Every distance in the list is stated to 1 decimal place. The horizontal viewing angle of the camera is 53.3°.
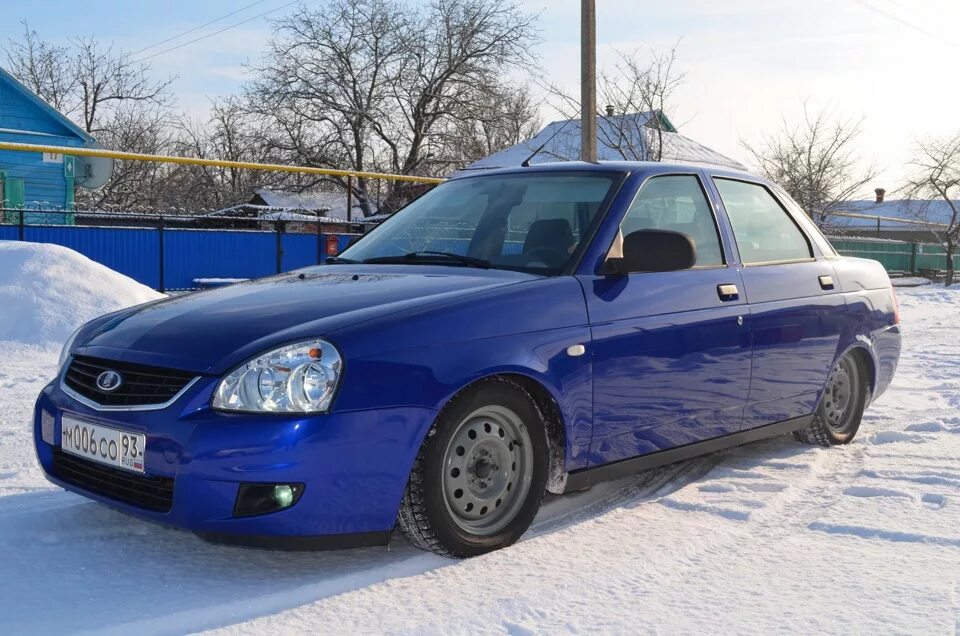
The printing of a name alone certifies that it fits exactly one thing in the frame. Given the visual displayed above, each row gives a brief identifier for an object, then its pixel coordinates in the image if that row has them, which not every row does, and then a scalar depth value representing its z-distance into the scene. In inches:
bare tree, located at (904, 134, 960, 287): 1166.1
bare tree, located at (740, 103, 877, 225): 1012.5
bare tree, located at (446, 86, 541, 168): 1331.2
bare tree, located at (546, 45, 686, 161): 751.7
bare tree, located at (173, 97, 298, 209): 1221.7
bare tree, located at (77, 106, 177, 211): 1181.7
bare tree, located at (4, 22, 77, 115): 1524.4
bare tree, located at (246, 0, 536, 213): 1331.2
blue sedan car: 116.7
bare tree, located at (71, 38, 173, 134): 1545.3
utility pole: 512.7
